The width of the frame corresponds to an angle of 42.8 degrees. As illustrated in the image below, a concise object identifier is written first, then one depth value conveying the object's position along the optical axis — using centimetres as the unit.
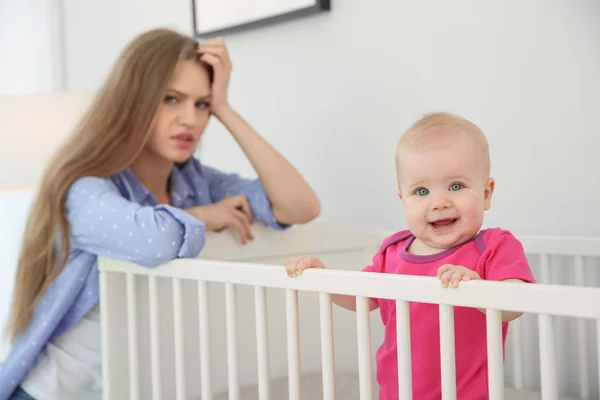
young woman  116
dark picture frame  161
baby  84
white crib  80
